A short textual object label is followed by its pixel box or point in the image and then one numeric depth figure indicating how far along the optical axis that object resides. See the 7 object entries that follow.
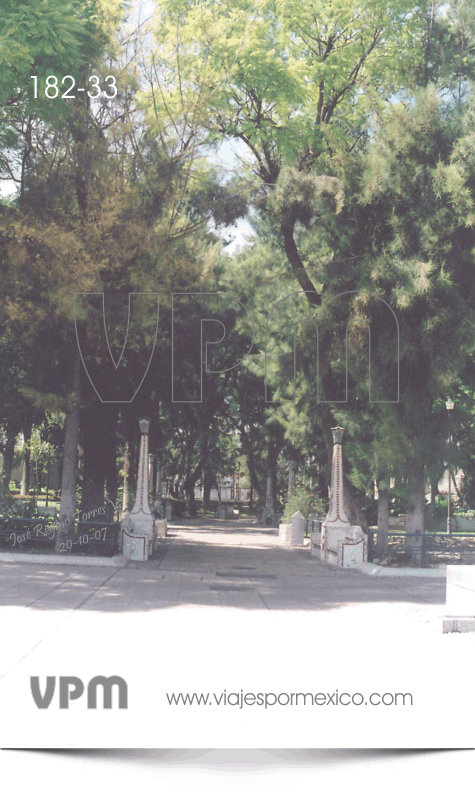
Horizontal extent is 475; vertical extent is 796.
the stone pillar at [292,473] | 33.57
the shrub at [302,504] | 30.34
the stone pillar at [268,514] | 43.56
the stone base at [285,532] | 28.66
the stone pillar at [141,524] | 19.30
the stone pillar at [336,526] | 19.97
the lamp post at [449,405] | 21.27
